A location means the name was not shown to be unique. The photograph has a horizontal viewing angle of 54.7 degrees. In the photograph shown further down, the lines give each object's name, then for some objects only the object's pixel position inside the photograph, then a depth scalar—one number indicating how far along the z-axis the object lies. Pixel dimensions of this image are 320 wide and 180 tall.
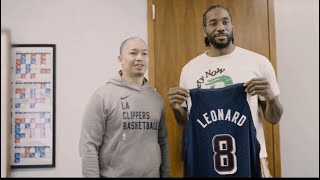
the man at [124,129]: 1.57
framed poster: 2.00
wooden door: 2.00
